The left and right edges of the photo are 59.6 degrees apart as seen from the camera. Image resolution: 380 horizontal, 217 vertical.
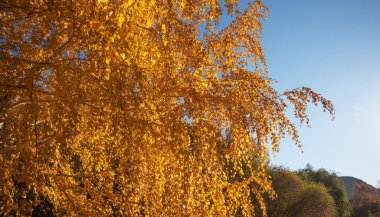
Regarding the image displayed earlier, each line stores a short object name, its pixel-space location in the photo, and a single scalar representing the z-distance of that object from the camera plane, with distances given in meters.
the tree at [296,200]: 24.31
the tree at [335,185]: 39.83
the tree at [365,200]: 41.25
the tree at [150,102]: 3.46
